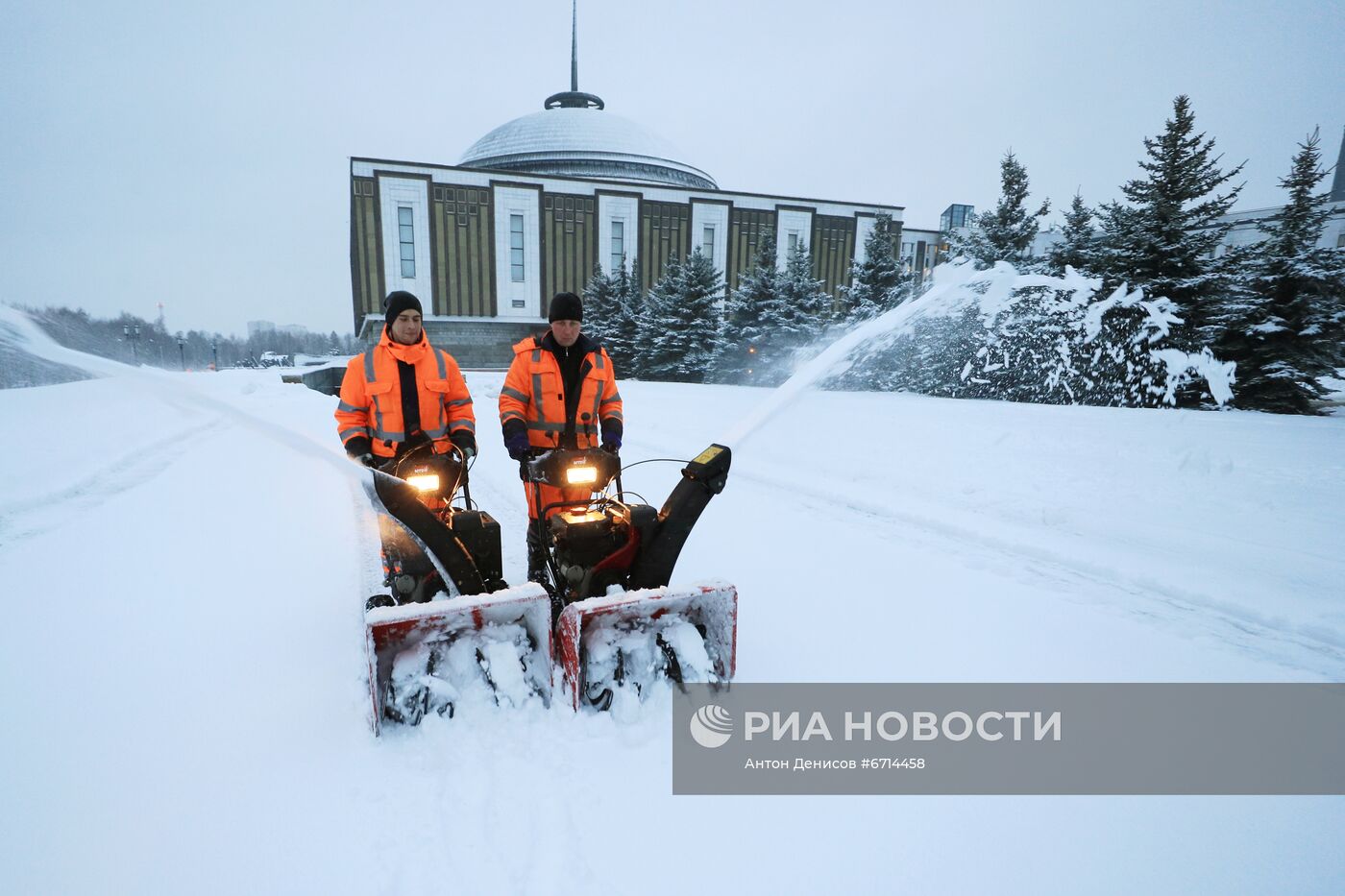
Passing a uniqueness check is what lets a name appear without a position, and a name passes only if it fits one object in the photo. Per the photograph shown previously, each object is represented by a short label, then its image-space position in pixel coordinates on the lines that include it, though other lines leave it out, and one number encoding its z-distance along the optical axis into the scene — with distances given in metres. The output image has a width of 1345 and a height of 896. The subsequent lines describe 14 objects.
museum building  40.16
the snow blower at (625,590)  2.71
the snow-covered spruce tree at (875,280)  19.94
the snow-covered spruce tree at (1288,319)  10.72
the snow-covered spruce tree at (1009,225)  18.91
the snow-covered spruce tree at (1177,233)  11.54
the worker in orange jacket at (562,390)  3.84
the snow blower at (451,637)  2.51
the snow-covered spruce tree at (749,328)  22.72
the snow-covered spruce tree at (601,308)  31.92
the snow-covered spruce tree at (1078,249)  13.39
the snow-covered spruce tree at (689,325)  25.84
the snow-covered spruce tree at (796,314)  22.36
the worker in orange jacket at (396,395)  3.66
